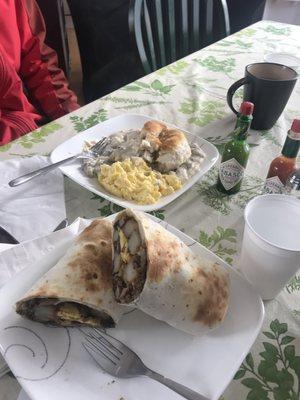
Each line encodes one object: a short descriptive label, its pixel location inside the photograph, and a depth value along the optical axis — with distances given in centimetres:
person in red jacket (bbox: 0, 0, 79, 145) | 124
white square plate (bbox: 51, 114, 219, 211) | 77
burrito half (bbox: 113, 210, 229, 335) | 54
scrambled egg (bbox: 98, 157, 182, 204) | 76
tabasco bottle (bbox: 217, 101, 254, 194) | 71
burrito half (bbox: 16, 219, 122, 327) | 54
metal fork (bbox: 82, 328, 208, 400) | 47
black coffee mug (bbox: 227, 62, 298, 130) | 93
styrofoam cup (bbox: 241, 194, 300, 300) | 56
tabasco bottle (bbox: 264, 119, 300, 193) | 68
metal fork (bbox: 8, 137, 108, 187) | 78
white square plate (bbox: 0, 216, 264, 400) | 47
